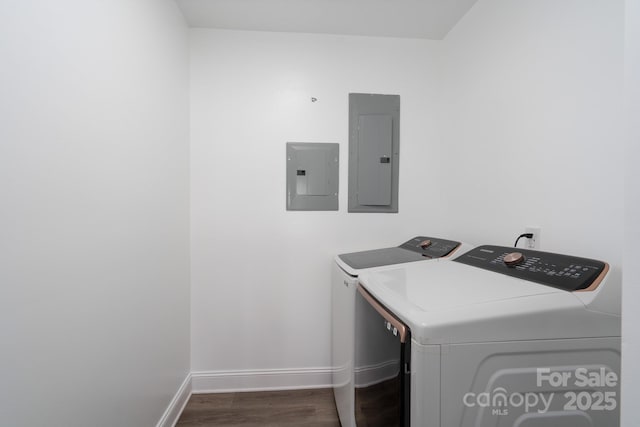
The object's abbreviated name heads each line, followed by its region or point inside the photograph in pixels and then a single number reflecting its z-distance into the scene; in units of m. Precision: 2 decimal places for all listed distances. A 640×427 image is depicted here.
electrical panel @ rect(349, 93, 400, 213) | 1.77
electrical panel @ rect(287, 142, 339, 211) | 1.74
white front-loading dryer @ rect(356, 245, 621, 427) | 0.62
